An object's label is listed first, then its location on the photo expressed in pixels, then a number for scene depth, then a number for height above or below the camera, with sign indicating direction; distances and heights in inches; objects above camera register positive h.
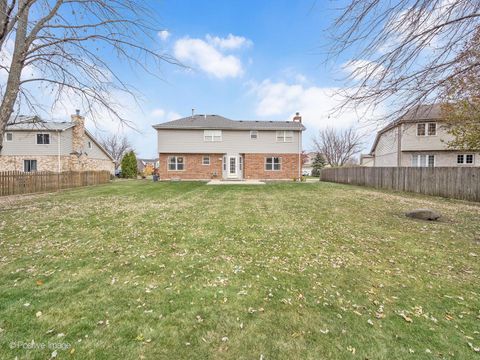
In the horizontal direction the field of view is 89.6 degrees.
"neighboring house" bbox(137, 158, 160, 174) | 1977.9 +41.8
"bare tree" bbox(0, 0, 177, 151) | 181.2 +96.3
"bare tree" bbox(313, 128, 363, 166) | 1706.1 +177.8
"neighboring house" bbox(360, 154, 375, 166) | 1750.5 +66.2
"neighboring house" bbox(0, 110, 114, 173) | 904.3 +81.9
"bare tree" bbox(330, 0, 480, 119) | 128.2 +71.4
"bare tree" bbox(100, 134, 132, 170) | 2112.5 +220.7
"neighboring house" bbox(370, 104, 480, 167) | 845.8 +68.4
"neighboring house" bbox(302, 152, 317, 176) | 2771.2 +55.1
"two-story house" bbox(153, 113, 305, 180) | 912.3 +79.3
